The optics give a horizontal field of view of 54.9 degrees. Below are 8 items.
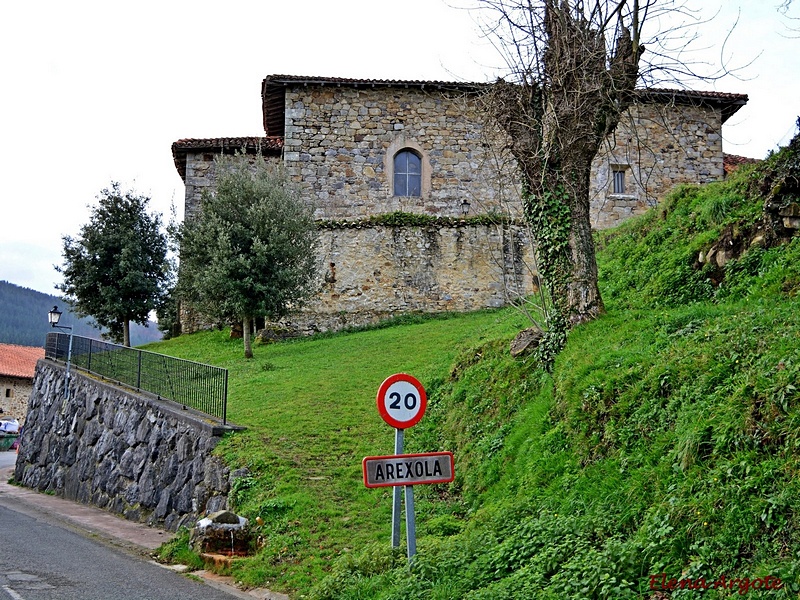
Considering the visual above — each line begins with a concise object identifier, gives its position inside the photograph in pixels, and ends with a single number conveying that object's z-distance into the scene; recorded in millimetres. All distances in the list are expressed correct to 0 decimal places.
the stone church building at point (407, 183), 25031
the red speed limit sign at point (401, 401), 7441
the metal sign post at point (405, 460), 7191
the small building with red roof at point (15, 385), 53531
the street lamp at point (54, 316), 23177
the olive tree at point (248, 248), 22203
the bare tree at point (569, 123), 10909
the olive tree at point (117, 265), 29297
